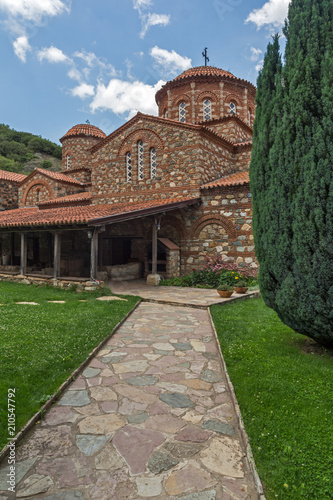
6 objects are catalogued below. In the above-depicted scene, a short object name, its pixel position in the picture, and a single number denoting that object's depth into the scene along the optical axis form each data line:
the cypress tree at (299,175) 3.81
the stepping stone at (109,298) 8.18
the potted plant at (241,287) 9.12
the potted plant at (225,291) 8.49
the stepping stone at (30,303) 7.39
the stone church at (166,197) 11.26
